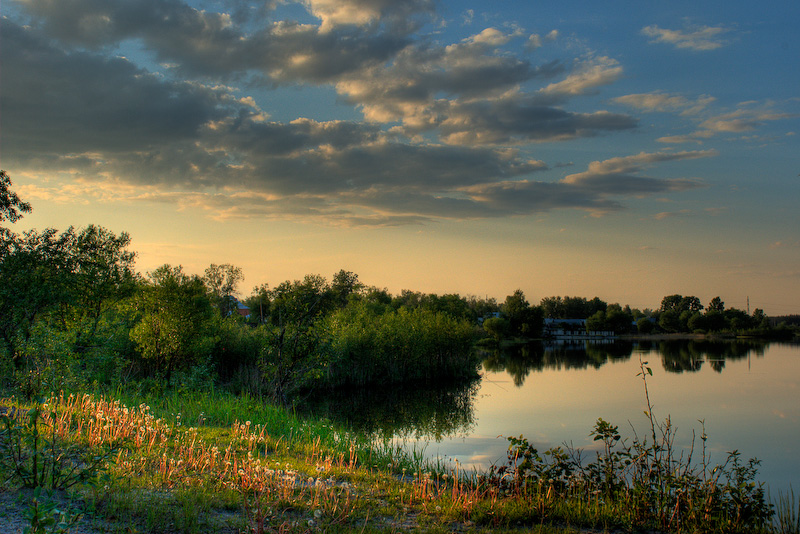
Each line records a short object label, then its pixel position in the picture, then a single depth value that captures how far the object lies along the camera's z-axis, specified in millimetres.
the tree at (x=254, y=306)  64438
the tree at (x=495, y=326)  90625
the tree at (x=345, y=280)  81175
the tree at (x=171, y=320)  22656
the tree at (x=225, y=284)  84188
